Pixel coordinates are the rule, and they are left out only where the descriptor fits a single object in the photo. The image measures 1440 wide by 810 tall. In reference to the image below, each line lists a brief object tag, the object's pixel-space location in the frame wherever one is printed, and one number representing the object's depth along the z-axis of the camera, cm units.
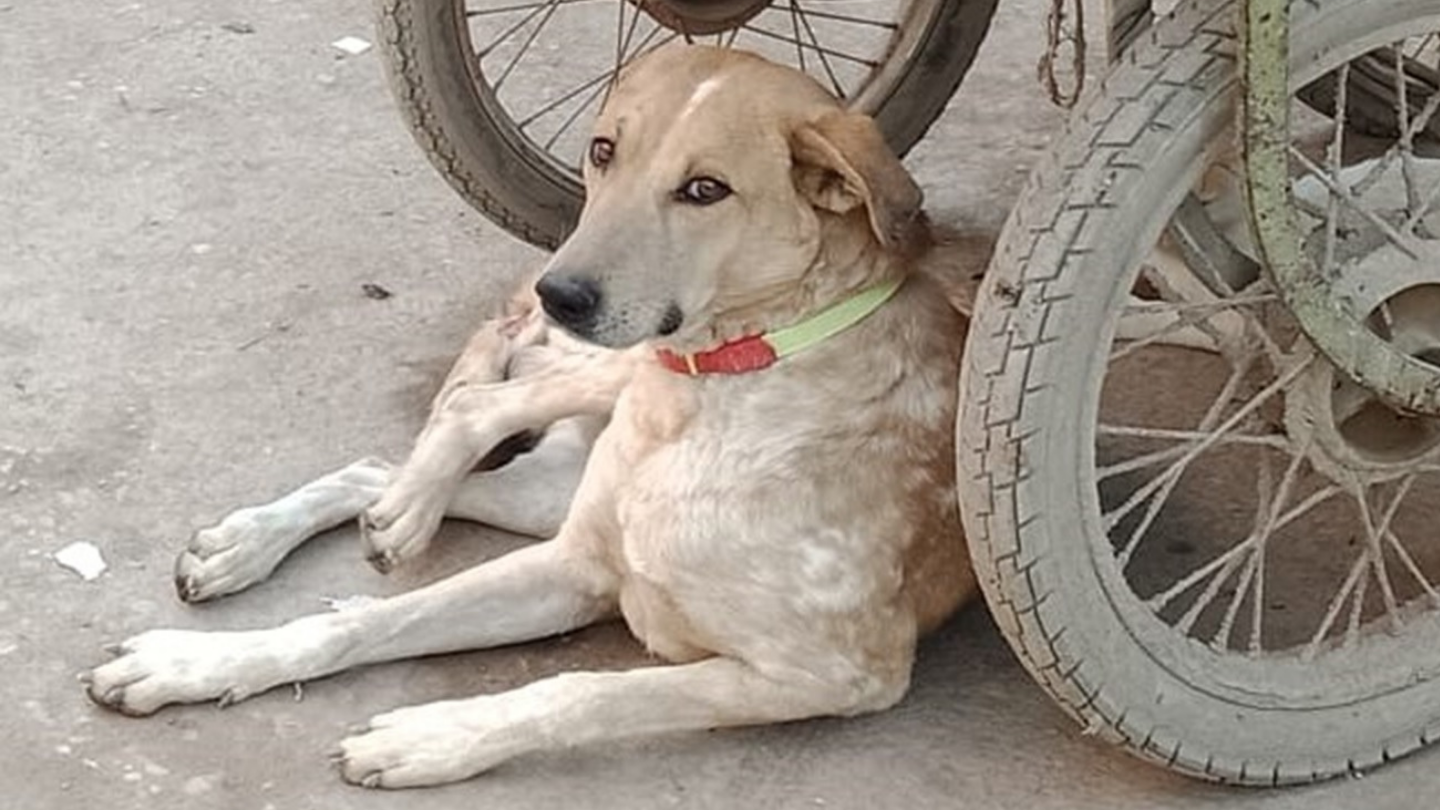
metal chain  351
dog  298
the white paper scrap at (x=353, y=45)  474
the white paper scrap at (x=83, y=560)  341
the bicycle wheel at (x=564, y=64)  363
